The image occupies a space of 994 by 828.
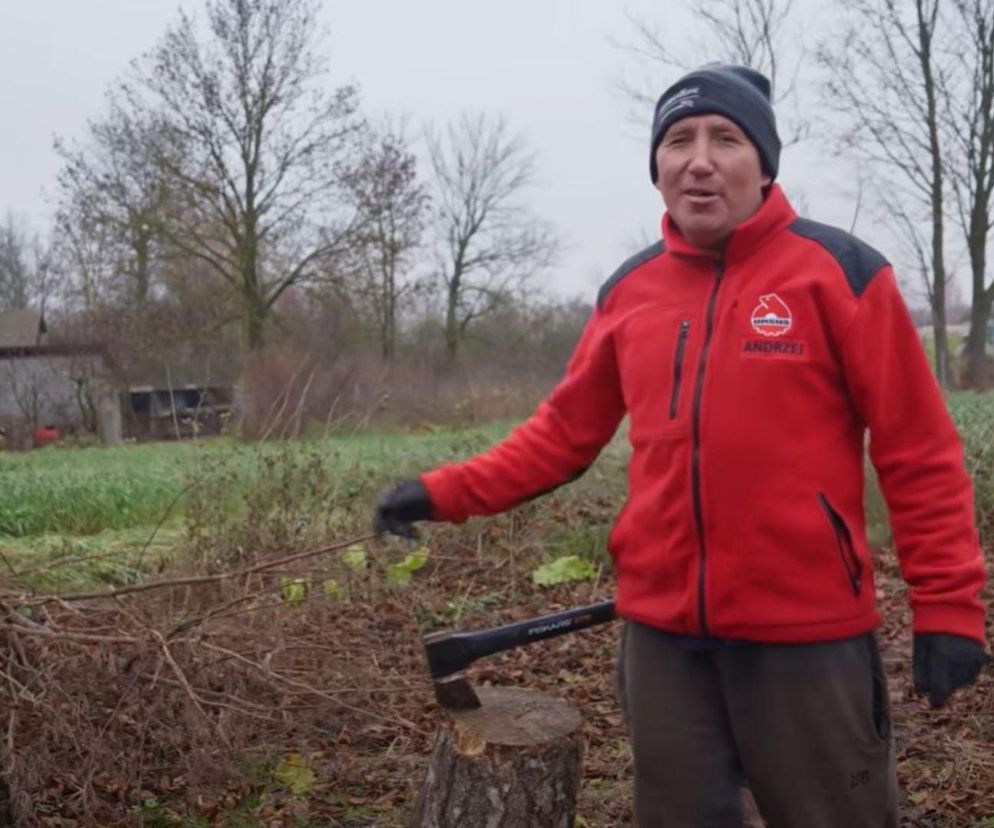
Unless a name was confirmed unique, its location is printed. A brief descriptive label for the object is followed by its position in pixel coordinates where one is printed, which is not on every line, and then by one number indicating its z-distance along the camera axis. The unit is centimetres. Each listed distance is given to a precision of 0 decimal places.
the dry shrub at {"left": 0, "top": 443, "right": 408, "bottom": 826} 363
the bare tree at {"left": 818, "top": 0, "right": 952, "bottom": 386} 2433
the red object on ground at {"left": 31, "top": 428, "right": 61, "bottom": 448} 1934
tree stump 301
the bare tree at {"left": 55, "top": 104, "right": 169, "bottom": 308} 2578
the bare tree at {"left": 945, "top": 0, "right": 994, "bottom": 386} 2414
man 213
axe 271
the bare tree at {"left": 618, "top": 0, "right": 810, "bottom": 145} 2178
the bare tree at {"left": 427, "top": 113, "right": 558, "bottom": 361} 3759
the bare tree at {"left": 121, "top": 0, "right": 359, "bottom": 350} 2609
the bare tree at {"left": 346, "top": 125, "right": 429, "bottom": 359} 2753
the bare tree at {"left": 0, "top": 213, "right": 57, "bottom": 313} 2528
